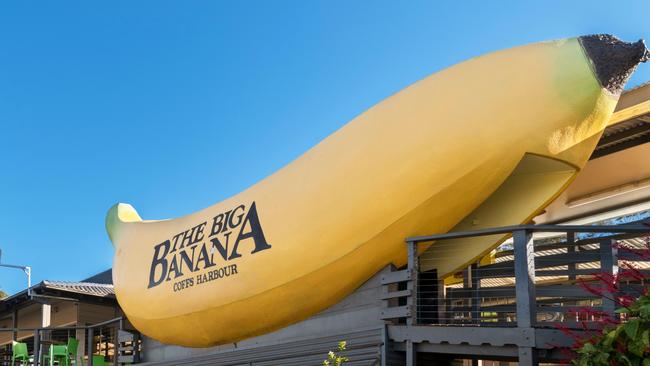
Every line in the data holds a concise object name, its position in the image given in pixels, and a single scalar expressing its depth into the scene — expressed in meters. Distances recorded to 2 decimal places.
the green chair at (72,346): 14.50
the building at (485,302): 6.80
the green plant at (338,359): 6.66
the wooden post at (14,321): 19.58
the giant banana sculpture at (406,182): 7.23
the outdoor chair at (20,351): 15.01
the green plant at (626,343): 4.53
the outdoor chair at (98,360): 15.23
